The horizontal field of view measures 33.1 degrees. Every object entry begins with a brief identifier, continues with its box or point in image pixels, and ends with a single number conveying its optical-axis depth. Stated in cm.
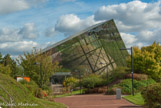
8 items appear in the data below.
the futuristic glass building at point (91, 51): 5069
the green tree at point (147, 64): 3806
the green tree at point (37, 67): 3378
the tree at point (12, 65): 6271
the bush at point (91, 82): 3819
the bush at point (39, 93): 2220
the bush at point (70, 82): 4541
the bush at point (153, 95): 1377
